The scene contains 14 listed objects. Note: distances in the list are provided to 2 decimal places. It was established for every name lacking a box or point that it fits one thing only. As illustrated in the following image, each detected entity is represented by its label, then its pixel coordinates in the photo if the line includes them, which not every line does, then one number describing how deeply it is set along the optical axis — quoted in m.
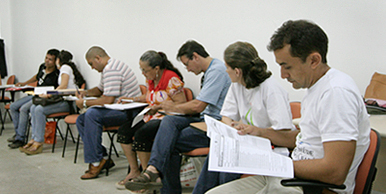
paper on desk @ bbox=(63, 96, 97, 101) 3.65
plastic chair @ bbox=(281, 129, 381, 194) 1.09
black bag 4.13
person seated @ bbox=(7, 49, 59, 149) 4.71
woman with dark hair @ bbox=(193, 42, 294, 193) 1.68
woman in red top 2.89
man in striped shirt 3.25
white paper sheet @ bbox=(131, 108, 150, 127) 2.87
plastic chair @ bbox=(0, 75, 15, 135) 5.43
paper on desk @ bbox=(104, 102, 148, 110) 2.87
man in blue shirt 2.33
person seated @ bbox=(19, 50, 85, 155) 4.22
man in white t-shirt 1.02
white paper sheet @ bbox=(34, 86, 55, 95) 4.24
